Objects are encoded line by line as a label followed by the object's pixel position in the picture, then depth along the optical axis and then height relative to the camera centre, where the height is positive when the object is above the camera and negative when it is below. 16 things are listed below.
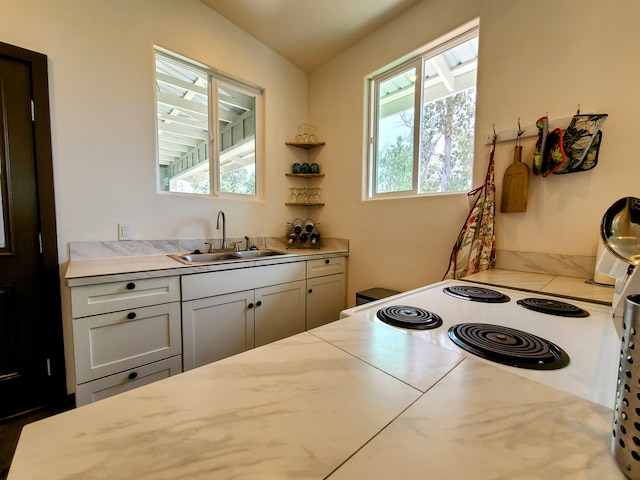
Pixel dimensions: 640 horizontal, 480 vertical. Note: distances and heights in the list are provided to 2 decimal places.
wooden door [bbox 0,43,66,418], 1.49 -0.15
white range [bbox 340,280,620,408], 0.54 -0.31
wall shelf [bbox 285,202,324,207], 2.94 +0.20
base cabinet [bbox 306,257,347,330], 2.39 -0.65
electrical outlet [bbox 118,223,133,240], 1.89 -0.08
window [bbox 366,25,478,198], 1.93 +0.83
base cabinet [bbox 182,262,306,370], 1.65 -0.64
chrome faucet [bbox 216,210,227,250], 2.38 -0.06
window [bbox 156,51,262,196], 2.15 +0.82
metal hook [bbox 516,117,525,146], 1.58 +0.54
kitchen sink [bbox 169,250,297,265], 2.04 -0.29
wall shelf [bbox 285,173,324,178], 2.91 +0.52
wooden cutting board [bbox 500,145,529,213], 1.56 +0.23
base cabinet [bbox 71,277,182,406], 1.31 -0.61
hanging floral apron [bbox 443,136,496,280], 1.67 -0.08
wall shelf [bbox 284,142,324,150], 2.90 +0.86
